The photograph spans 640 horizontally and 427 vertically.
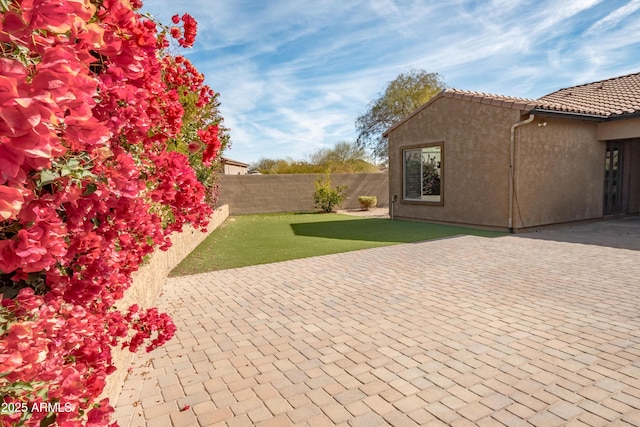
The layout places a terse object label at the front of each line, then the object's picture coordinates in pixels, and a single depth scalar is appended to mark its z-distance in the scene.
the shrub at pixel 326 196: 20.80
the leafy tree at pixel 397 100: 34.16
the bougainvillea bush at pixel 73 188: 1.00
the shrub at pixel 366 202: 21.98
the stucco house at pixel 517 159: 12.04
